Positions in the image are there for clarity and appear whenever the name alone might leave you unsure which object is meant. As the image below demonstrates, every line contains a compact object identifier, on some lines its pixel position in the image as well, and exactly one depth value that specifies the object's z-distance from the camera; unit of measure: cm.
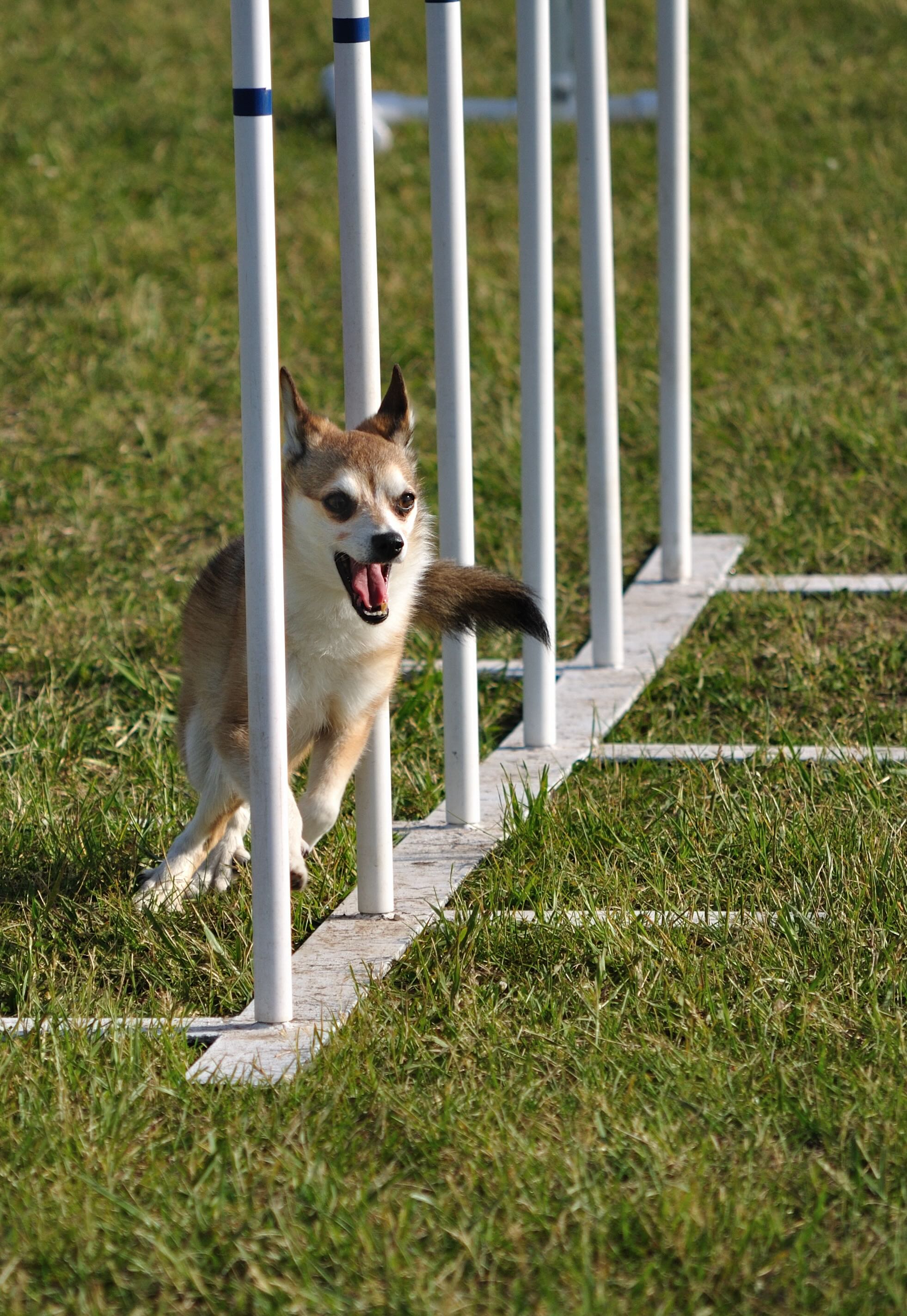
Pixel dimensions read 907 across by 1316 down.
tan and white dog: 661
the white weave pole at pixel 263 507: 559
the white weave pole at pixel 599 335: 933
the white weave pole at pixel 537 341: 830
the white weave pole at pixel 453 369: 732
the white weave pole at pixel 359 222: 653
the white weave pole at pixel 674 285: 1061
